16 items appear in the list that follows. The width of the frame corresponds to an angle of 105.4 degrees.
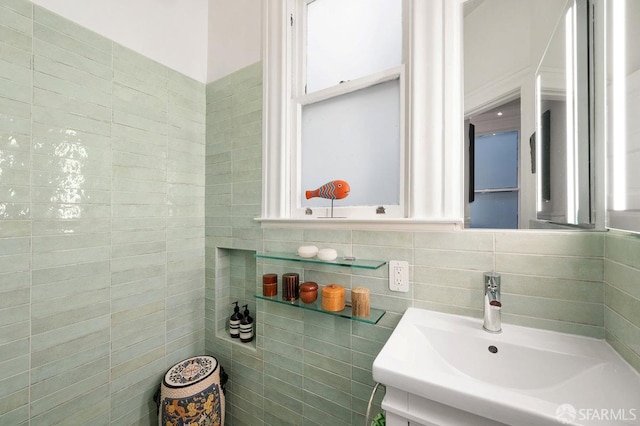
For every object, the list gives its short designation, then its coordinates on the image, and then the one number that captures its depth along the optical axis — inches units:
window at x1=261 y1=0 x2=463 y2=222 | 38.2
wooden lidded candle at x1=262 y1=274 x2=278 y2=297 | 49.2
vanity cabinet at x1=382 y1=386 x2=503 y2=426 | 22.7
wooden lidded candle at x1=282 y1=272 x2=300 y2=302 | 47.1
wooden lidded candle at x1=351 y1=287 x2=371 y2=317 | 40.2
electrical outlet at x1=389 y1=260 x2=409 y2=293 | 40.4
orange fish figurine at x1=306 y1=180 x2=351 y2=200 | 45.1
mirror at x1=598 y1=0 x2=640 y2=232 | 24.9
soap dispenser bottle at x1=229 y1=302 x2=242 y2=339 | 60.5
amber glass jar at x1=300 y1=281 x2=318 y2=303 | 45.0
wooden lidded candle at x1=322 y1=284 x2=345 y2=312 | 42.0
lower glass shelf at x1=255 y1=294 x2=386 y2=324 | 39.9
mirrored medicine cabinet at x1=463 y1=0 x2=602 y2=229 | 33.8
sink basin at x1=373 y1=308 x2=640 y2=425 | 20.1
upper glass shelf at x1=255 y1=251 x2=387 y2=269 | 40.6
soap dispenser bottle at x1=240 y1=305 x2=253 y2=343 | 59.3
